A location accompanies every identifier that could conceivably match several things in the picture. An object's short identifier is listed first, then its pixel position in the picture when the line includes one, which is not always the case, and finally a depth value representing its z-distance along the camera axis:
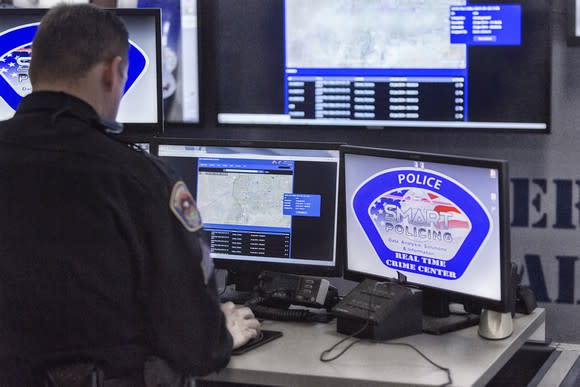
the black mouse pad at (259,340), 2.27
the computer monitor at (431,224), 2.31
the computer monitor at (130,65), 3.02
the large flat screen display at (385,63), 3.01
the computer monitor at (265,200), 2.61
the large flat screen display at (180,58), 3.36
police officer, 1.77
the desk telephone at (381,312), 2.34
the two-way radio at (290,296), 2.54
